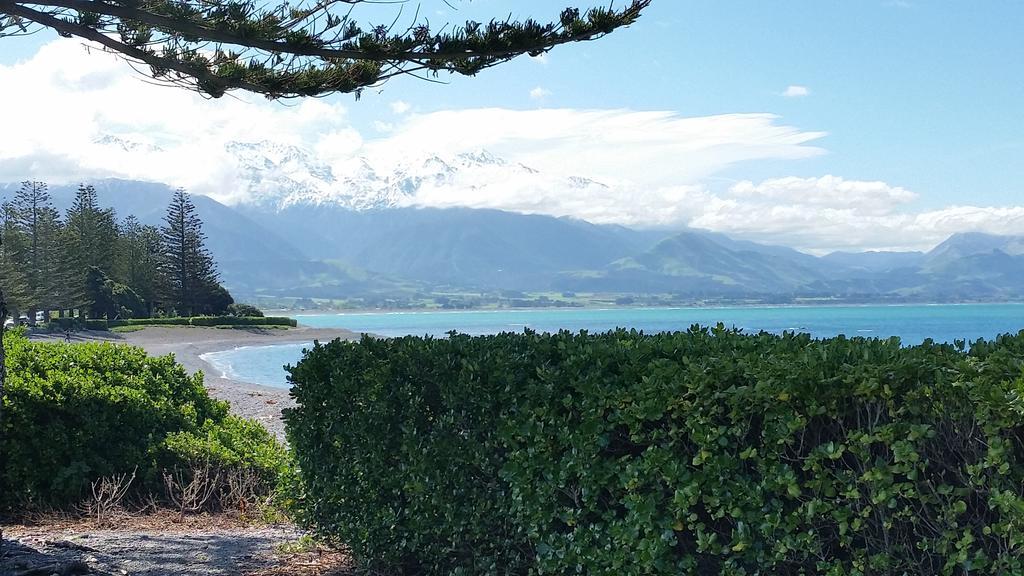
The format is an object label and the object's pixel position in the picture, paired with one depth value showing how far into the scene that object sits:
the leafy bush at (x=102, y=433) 7.39
